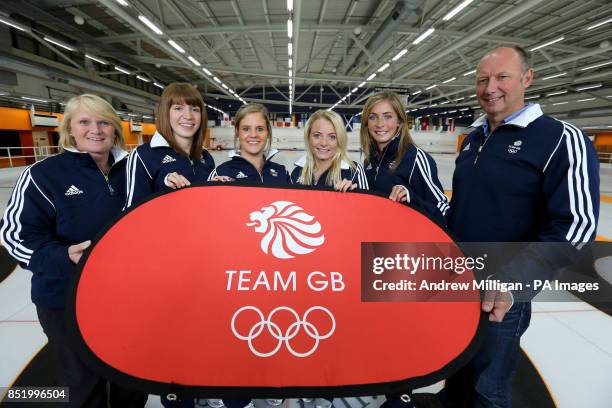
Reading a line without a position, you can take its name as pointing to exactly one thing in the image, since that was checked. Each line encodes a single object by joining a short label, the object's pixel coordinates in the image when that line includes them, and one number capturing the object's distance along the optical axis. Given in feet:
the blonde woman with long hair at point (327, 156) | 5.53
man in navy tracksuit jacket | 3.42
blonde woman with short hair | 3.75
